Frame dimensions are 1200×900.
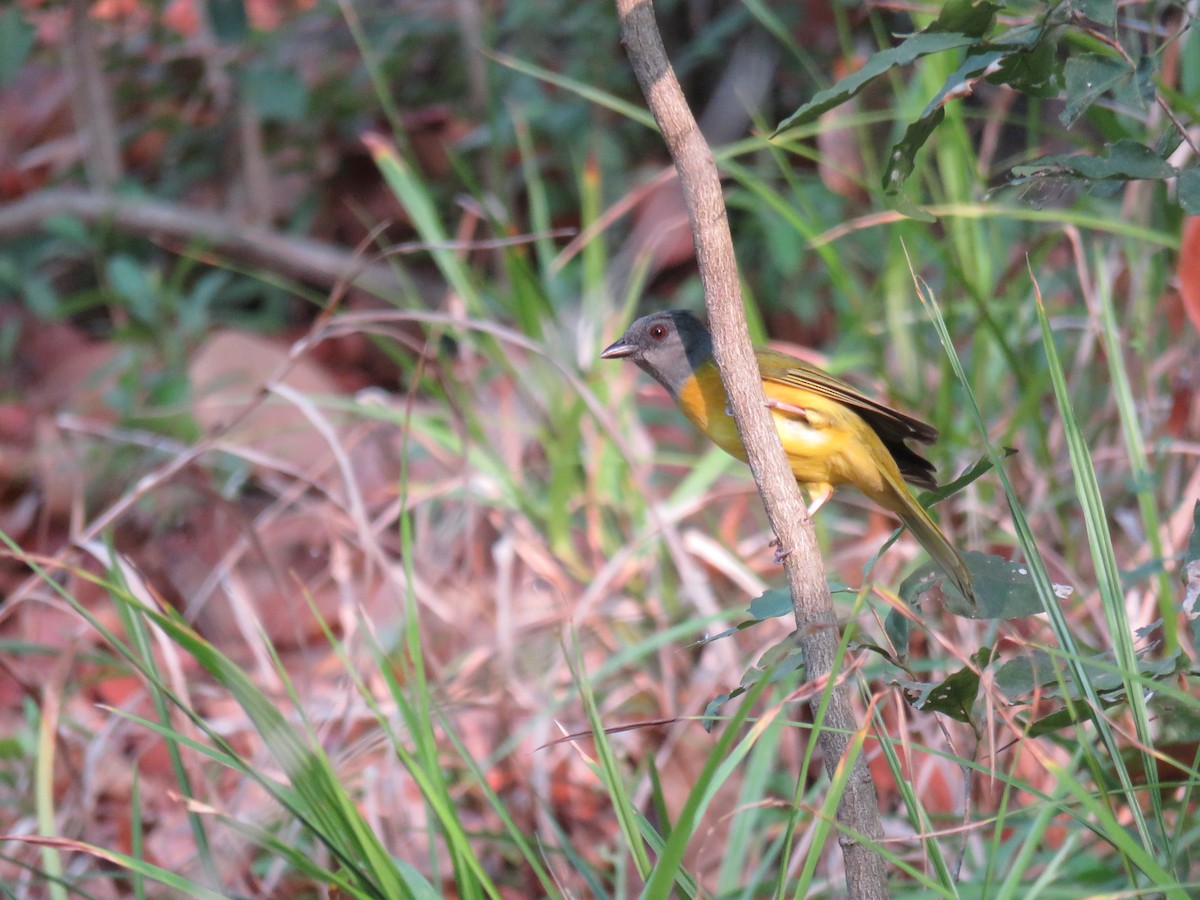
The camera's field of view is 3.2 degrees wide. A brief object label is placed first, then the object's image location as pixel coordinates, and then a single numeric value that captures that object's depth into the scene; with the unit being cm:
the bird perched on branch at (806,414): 783
